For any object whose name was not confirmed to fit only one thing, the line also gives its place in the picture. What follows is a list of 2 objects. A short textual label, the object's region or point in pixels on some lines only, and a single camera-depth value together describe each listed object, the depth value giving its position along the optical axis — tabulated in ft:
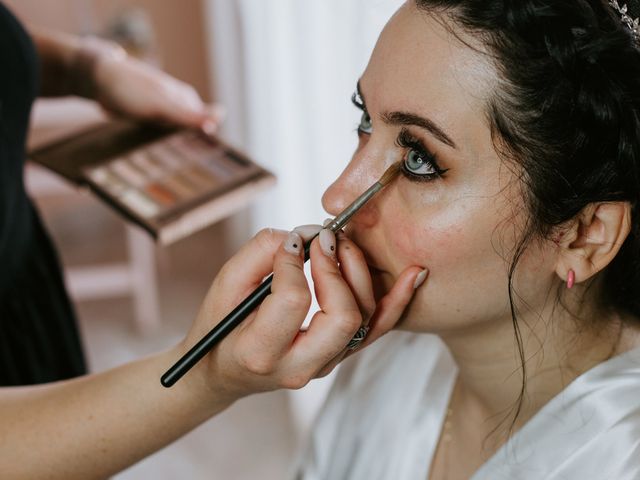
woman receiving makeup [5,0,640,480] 2.43
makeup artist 2.38
